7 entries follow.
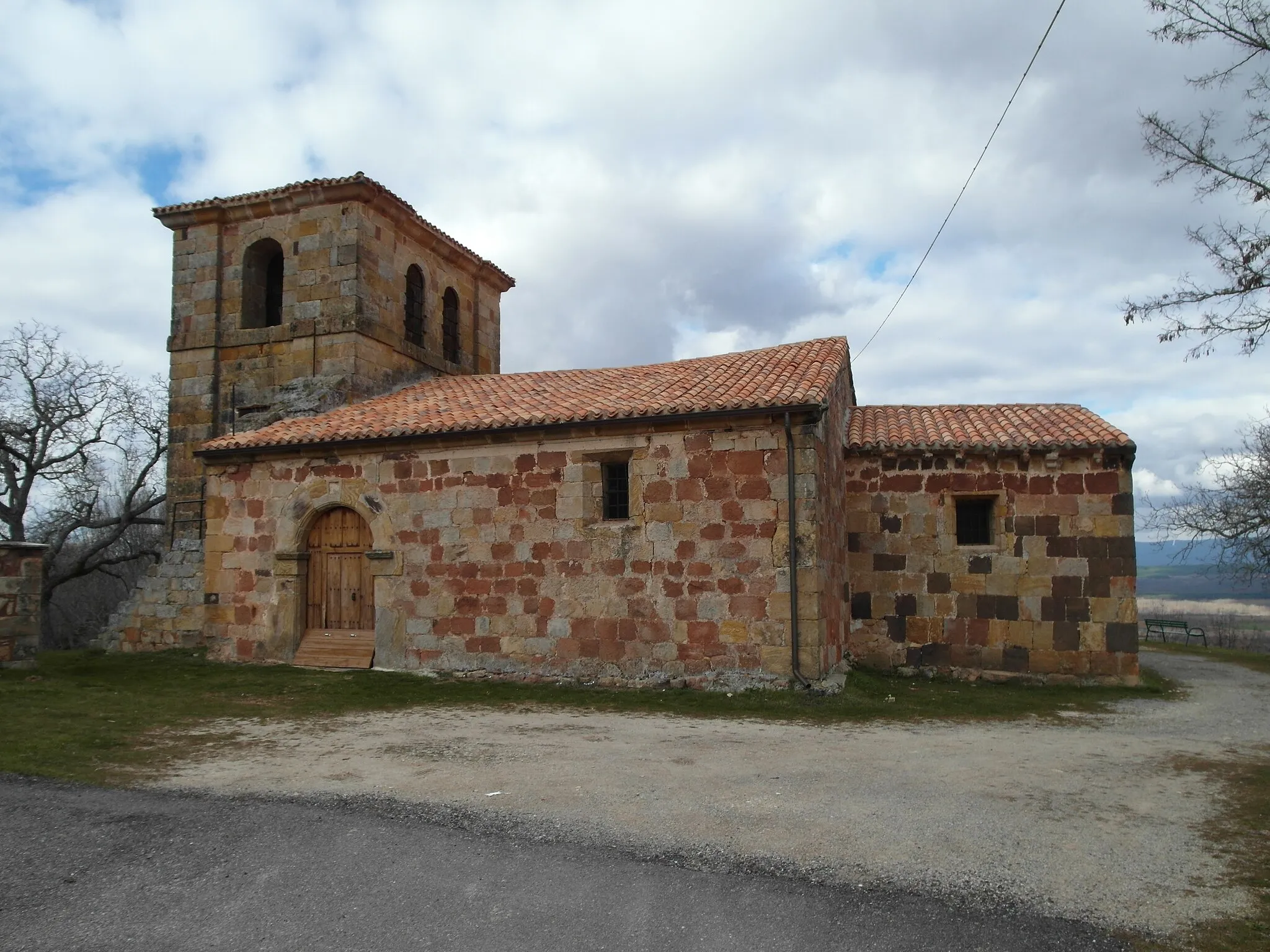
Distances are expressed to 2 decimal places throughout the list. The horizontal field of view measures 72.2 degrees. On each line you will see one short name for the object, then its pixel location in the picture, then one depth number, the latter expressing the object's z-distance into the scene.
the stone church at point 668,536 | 10.36
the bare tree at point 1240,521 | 16.47
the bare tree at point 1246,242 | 6.77
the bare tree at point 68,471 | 20.70
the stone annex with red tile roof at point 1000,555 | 11.48
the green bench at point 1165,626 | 19.61
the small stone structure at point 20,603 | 10.77
